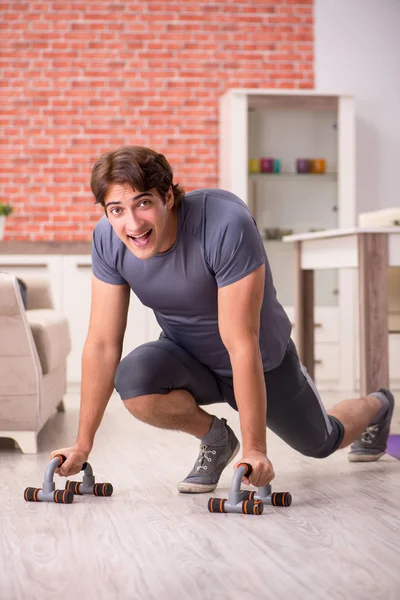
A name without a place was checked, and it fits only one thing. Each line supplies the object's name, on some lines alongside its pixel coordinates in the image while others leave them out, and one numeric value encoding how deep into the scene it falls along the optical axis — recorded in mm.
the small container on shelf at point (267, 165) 5555
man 2160
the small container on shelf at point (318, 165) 5598
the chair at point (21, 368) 3129
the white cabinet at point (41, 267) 5273
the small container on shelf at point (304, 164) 5605
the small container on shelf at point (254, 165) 5529
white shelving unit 5477
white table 3279
